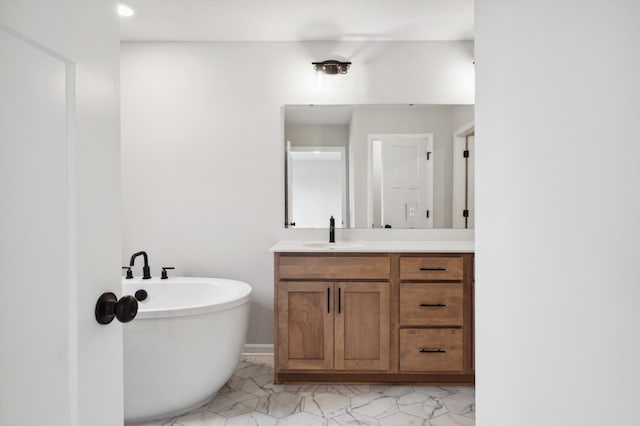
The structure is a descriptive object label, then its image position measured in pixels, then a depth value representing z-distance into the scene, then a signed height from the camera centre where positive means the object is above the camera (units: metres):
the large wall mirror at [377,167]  3.28 +0.32
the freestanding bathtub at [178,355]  2.11 -0.81
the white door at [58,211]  0.58 -0.01
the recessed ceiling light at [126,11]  2.70 +1.34
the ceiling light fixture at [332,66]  3.20 +1.11
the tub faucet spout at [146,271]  3.00 -0.48
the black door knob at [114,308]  0.79 -0.20
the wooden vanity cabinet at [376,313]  2.69 -0.71
